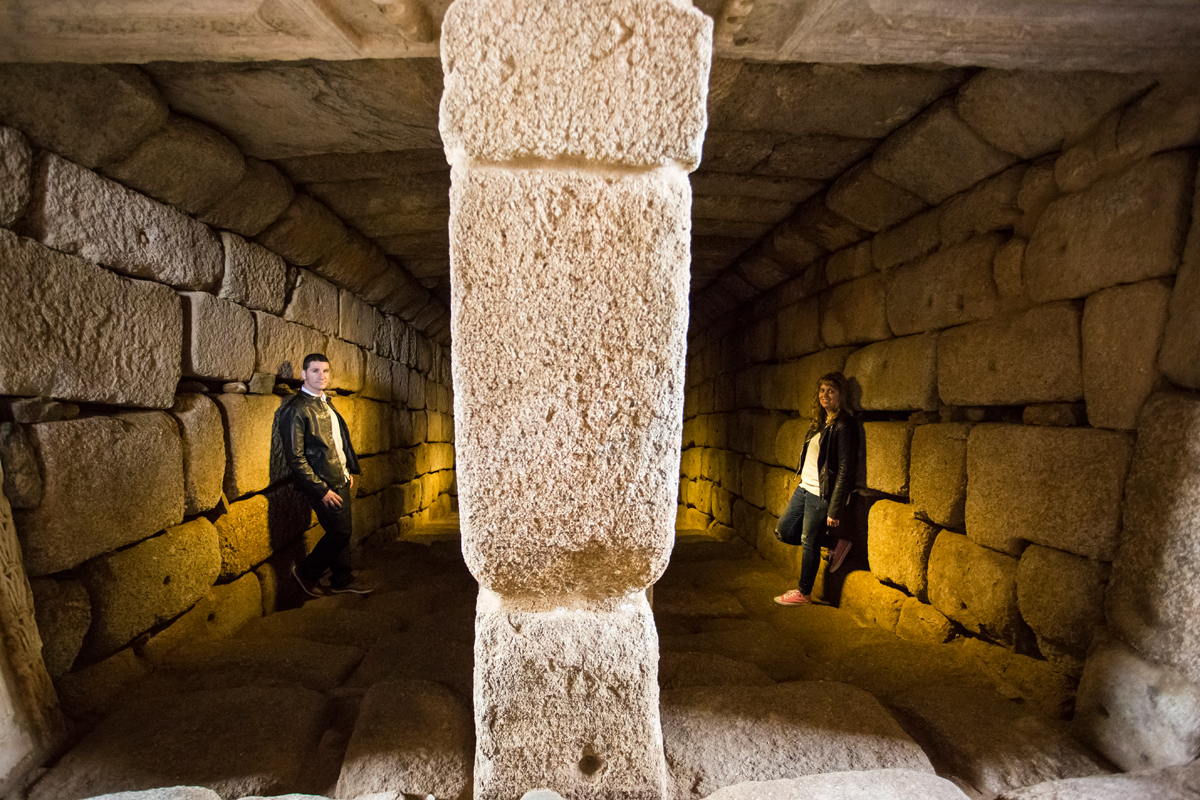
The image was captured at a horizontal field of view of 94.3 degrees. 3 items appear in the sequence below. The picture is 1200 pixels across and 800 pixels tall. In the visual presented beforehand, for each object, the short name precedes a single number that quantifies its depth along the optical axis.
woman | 3.28
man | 3.23
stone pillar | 1.18
